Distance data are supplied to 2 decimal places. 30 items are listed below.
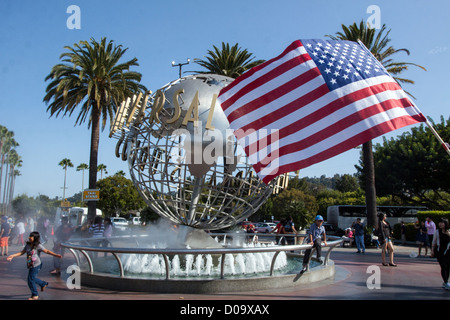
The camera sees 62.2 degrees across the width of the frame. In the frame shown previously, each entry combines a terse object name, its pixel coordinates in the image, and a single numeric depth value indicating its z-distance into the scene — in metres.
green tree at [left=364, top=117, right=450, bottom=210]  33.97
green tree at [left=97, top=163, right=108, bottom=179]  86.59
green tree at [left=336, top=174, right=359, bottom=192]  90.28
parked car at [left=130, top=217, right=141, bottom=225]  44.40
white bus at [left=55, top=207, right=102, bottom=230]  35.56
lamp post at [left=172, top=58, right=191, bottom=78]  20.29
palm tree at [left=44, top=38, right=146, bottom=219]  21.25
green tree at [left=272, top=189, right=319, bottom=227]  54.88
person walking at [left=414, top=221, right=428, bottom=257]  14.54
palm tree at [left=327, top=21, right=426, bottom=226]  21.25
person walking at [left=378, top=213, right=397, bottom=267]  11.03
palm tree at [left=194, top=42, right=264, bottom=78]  27.30
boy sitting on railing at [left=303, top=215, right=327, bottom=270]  8.55
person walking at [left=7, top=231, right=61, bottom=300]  6.44
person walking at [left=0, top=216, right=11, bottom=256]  14.02
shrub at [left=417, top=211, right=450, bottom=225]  23.77
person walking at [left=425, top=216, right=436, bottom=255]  14.52
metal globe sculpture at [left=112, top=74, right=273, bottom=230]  9.15
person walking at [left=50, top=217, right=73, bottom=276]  10.39
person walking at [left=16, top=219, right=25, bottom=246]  16.64
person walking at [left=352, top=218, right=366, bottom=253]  15.74
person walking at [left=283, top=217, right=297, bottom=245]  15.55
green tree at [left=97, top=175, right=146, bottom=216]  58.88
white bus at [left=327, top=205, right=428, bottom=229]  35.19
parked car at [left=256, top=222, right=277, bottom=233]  39.68
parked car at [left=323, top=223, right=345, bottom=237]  33.24
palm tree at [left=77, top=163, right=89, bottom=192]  83.50
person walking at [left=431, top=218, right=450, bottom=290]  7.65
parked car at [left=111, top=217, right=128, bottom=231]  35.59
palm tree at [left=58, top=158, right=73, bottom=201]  83.44
